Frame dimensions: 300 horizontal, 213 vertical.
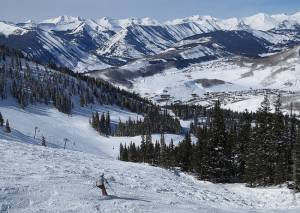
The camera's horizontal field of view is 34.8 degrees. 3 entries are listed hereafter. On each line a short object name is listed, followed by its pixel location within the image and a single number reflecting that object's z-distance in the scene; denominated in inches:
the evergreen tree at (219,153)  2765.7
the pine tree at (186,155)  3567.9
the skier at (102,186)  1280.8
